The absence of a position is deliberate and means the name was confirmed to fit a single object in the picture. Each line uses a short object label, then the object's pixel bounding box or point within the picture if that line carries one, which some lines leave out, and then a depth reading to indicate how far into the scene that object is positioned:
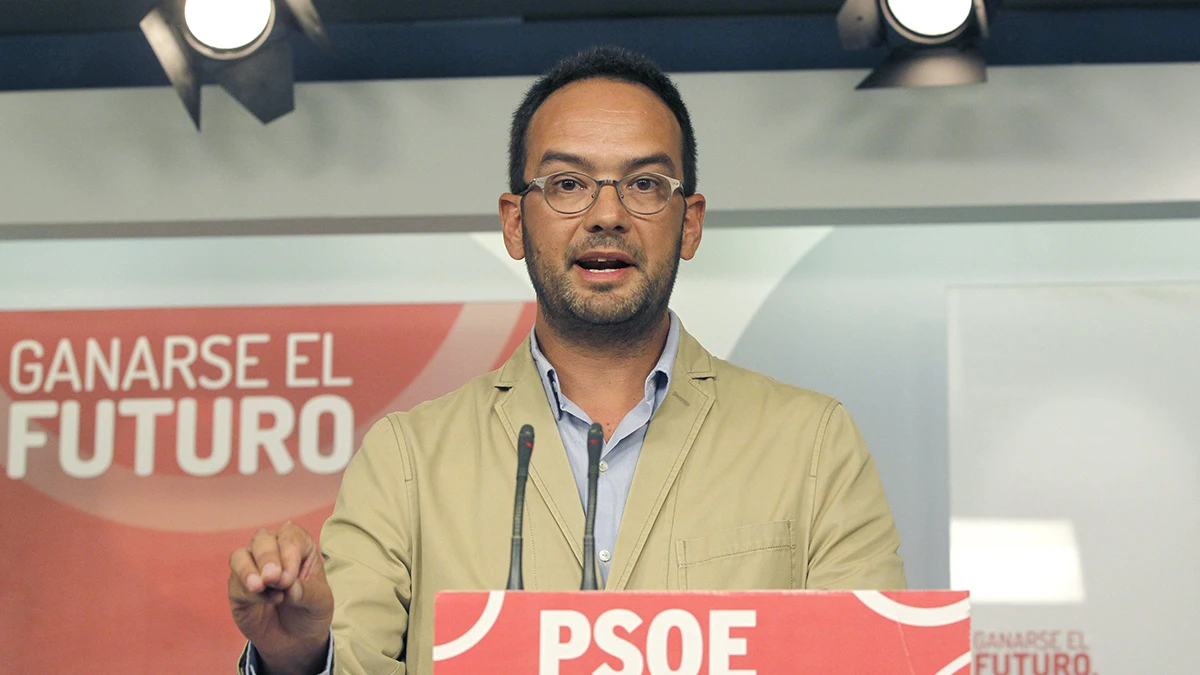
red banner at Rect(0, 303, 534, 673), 4.40
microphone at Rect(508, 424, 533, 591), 3.03
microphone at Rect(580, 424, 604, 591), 3.05
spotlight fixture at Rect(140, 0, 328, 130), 4.04
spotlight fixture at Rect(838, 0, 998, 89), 4.03
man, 3.27
